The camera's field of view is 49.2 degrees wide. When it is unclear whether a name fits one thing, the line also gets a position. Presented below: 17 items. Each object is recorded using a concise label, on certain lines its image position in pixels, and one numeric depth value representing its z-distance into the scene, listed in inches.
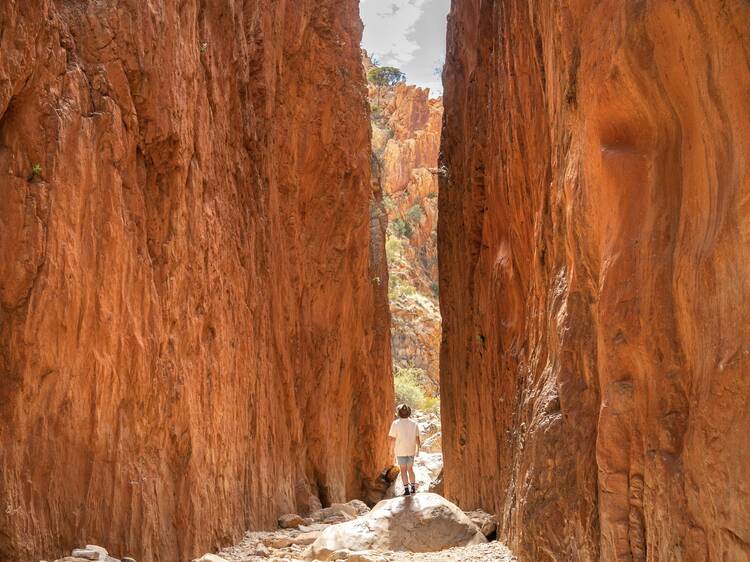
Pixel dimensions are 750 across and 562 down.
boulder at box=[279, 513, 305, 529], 579.8
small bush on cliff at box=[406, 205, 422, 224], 2471.7
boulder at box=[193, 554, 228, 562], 371.6
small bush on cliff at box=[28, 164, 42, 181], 311.1
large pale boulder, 407.8
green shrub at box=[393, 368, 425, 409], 1870.3
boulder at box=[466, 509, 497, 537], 465.4
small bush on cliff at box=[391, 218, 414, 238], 2439.7
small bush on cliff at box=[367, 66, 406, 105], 2770.7
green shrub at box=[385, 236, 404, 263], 2304.4
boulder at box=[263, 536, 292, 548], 482.6
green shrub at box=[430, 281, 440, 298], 2331.3
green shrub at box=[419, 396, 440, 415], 1863.4
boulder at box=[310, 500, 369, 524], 649.6
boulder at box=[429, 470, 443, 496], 905.5
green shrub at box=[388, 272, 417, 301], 2188.7
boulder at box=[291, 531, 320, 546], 493.0
